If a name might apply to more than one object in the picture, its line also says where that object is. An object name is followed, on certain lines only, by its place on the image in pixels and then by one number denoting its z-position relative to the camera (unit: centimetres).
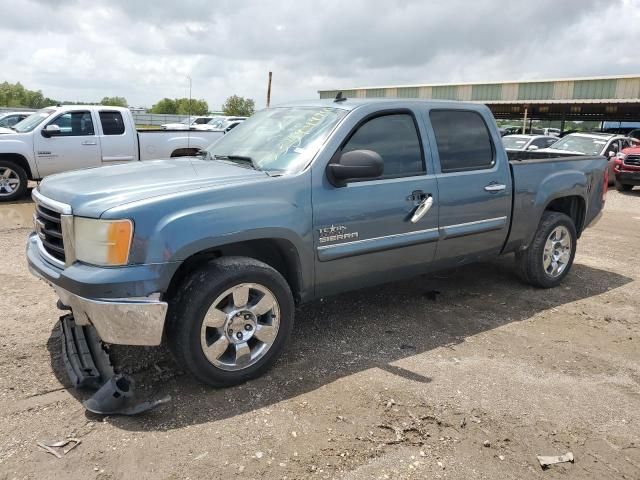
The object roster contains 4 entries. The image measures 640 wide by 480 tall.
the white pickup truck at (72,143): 1053
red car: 1480
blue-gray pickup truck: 315
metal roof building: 3098
